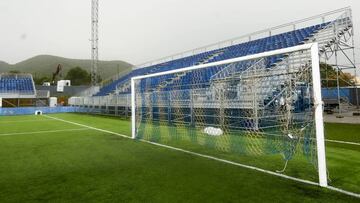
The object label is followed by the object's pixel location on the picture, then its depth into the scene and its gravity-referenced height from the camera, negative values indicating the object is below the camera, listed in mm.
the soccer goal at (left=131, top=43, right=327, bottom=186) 4821 -336
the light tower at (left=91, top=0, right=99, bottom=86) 35312 +10037
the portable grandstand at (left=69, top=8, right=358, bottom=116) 13859 +3404
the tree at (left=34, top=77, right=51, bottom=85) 87712 +9504
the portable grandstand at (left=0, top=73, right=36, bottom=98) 37491 +3348
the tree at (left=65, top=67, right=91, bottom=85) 102138 +12068
